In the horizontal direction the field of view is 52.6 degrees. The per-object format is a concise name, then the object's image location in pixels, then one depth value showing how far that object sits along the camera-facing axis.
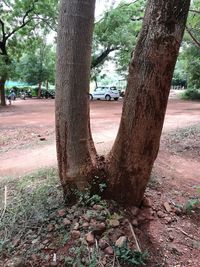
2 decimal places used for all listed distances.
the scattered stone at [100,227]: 1.83
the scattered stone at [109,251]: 1.72
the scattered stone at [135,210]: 2.03
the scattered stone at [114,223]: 1.87
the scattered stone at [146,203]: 2.16
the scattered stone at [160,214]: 2.14
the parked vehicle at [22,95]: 19.54
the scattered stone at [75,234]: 1.80
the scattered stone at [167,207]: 2.25
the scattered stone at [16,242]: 1.81
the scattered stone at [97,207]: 1.96
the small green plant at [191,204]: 2.30
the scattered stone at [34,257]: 1.71
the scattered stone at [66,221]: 1.89
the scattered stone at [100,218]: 1.88
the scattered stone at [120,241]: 1.75
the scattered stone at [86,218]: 1.88
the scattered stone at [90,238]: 1.76
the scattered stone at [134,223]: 1.94
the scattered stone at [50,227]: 1.88
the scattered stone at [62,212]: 1.97
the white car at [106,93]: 17.15
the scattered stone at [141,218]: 2.01
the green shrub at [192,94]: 17.39
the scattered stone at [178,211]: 2.25
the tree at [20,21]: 11.60
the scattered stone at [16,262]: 1.66
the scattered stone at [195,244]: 1.92
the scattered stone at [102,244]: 1.75
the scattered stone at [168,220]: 2.11
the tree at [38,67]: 19.52
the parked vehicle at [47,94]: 20.56
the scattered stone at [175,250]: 1.85
